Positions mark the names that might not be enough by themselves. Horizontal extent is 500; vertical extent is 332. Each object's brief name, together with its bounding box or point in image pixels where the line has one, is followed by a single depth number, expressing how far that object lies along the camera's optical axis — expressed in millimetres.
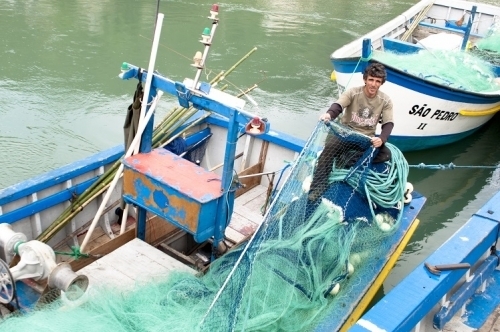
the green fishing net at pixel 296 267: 3066
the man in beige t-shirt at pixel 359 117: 4297
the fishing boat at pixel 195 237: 3213
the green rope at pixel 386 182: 4188
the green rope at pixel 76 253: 4023
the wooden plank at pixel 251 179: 5695
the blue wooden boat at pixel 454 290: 2664
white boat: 7406
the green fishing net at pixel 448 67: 7918
